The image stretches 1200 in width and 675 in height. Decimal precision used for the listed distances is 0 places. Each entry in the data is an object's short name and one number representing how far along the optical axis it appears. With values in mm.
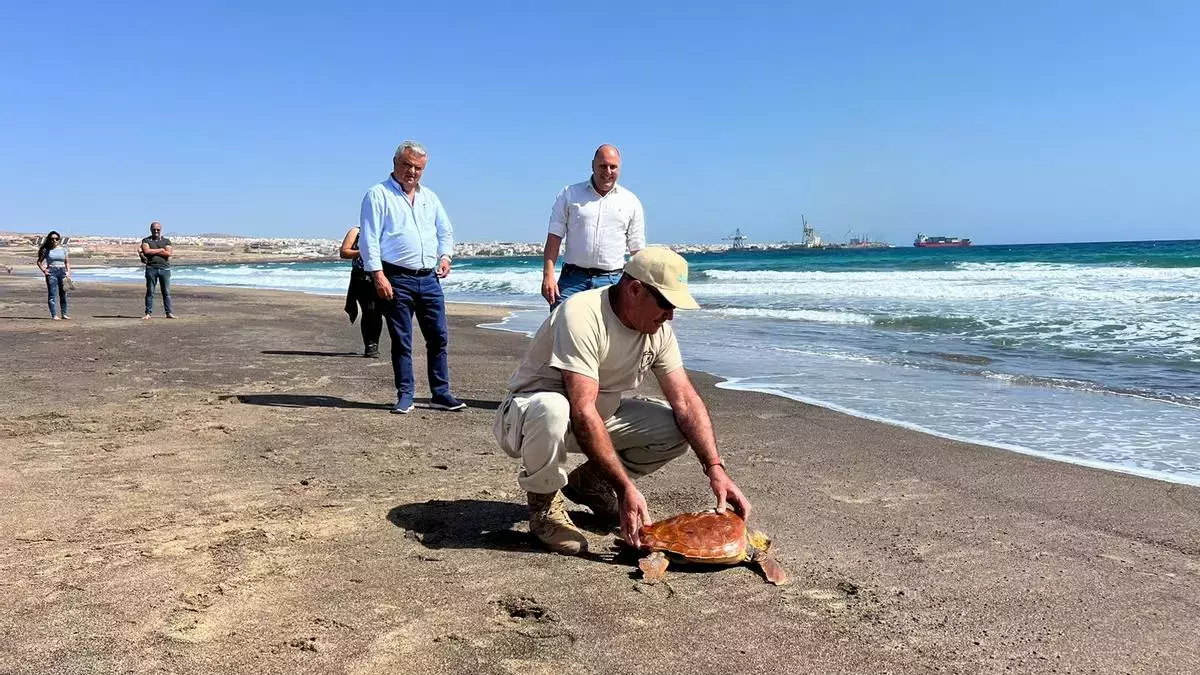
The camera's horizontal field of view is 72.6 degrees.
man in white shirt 5316
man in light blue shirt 5484
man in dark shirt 13133
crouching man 2890
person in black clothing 8718
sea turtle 2842
